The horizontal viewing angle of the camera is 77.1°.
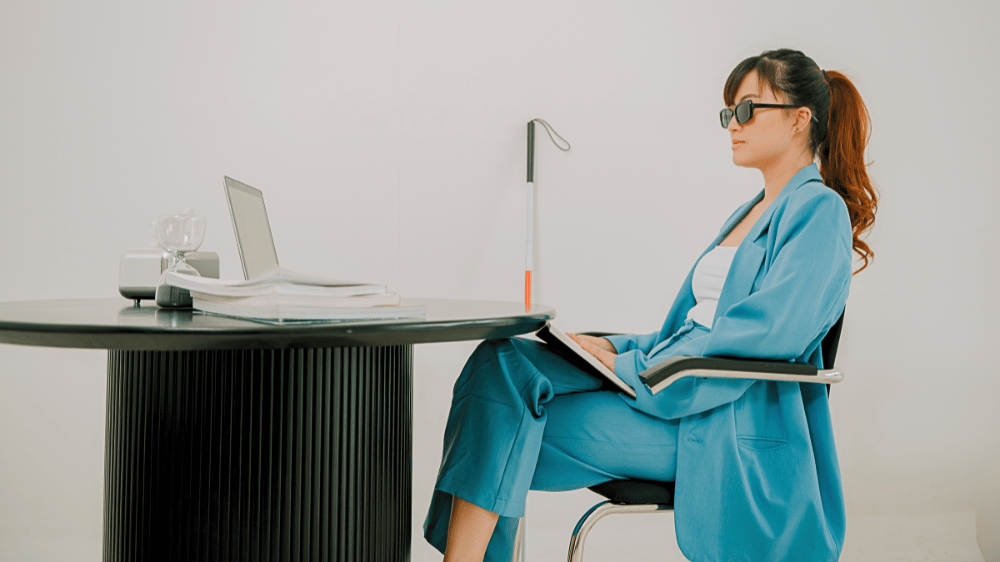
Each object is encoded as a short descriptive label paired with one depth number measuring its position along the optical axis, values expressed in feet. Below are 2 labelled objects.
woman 3.71
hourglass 4.02
